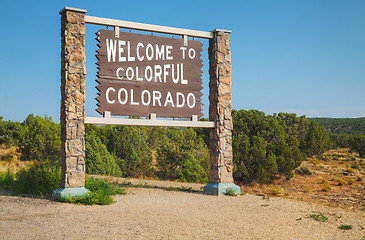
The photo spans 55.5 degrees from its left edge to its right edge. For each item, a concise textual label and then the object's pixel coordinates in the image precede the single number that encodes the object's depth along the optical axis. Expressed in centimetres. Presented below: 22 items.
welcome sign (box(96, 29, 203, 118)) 1053
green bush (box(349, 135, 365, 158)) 4159
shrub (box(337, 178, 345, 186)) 2367
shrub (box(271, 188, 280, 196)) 1914
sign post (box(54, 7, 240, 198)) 992
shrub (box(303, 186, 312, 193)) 2082
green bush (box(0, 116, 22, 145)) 3297
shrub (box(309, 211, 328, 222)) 861
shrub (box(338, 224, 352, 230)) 801
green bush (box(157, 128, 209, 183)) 2058
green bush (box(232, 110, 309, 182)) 2189
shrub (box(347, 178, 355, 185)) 2412
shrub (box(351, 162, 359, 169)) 3238
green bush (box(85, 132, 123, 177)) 1695
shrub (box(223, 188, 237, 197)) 1134
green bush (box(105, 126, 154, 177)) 2092
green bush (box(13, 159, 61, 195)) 1072
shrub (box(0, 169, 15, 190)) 1247
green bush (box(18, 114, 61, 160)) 2348
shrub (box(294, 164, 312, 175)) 2747
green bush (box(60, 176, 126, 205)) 935
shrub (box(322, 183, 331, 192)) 2131
